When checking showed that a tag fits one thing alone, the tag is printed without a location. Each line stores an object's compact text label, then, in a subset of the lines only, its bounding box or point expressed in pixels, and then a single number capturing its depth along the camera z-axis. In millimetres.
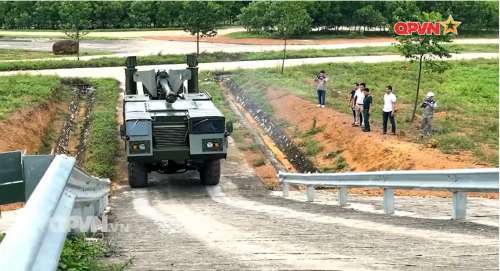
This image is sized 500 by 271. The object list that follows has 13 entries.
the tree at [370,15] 67469
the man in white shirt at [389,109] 21391
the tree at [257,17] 65906
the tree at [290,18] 42000
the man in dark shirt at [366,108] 22188
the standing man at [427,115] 21773
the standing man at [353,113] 24250
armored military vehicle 17625
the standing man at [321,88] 27422
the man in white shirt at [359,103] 22875
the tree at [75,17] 47875
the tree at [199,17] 44953
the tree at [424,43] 25531
